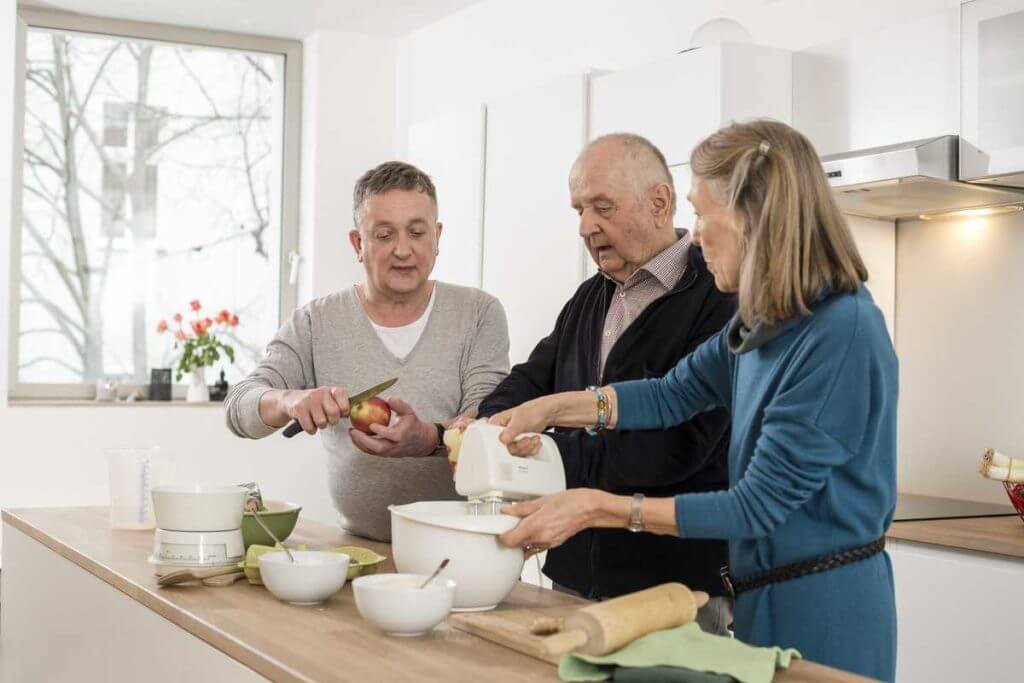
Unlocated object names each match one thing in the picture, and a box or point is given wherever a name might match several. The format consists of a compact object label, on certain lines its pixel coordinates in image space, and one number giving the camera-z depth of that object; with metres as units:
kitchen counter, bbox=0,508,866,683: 1.37
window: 5.23
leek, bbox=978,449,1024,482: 2.72
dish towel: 1.27
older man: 2.00
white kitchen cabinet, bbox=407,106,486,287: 4.04
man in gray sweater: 2.33
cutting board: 1.42
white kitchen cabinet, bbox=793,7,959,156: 2.74
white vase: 5.28
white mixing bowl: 1.57
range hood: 2.63
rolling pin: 1.31
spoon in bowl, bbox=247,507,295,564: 1.86
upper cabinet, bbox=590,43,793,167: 2.97
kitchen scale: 1.88
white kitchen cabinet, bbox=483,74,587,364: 3.52
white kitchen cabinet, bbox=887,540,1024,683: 2.45
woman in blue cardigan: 1.50
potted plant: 5.30
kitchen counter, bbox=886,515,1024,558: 2.46
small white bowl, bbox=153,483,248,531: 1.86
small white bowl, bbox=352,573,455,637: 1.44
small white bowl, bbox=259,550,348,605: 1.64
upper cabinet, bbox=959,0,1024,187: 2.53
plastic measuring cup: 2.34
